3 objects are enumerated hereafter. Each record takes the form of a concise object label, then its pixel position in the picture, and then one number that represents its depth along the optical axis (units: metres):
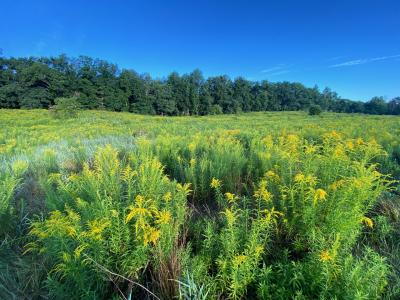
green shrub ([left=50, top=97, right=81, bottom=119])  26.62
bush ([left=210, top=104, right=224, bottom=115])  63.06
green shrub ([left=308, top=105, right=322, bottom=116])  42.50
